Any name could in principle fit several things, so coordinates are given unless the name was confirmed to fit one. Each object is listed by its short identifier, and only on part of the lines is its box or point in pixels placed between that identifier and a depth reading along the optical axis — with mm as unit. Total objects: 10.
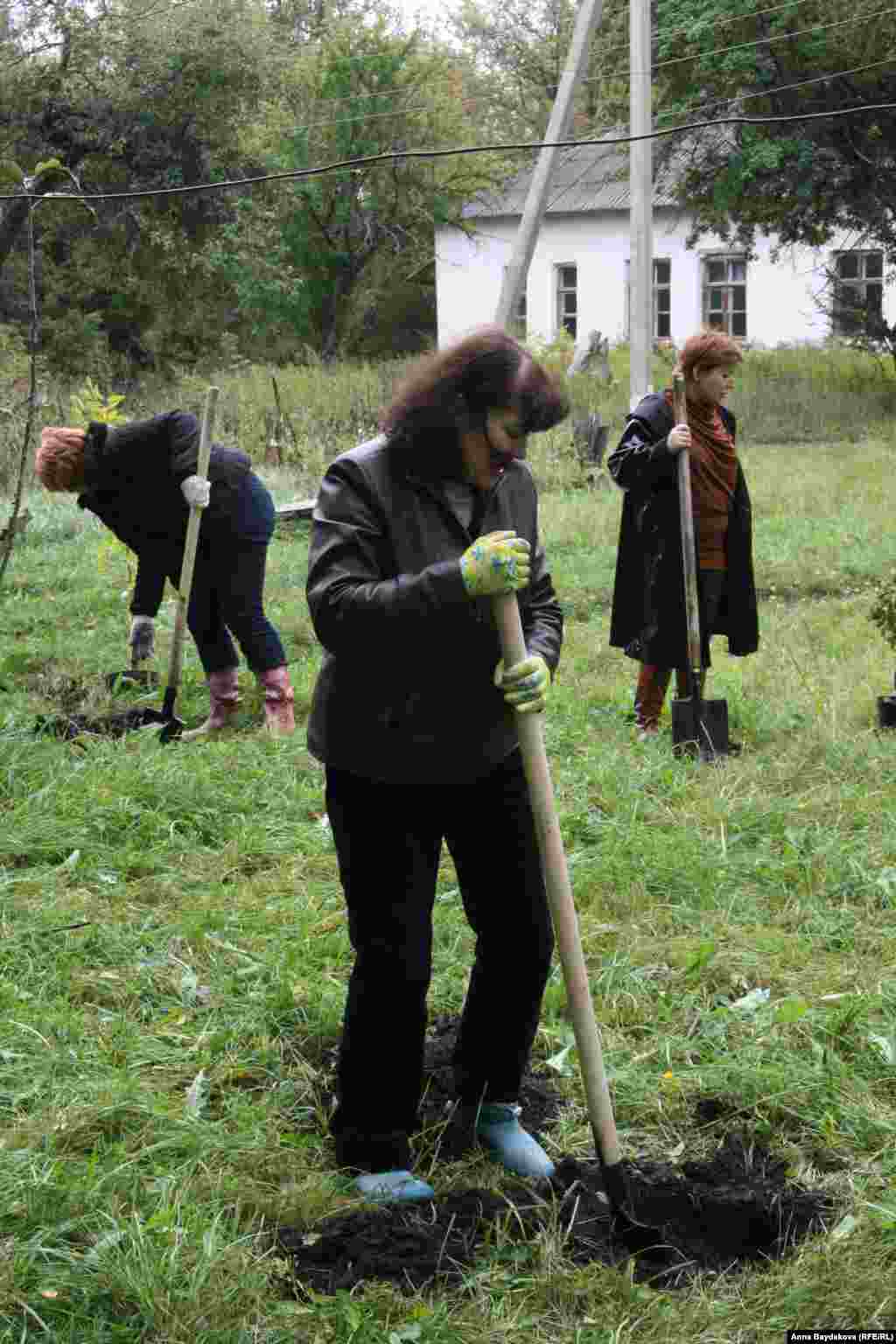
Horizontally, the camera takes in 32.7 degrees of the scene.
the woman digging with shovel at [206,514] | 6824
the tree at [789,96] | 20828
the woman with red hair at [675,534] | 6305
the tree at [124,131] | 23906
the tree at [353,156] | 31812
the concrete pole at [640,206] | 13789
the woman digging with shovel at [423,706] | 2840
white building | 30672
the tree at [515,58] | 41000
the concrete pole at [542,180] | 12602
